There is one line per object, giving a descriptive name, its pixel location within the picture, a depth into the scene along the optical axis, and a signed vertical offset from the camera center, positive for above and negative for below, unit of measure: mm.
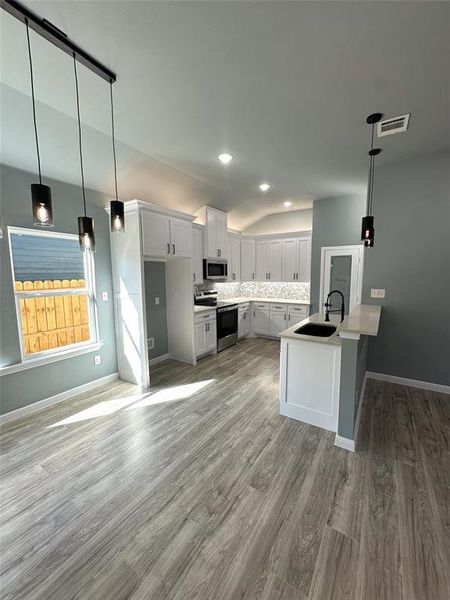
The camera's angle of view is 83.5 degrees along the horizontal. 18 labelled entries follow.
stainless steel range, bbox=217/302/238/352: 5066 -1072
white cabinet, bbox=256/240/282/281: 6027 +312
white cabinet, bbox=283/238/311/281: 5645 +319
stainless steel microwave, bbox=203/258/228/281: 5070 +94
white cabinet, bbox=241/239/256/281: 6281 +330
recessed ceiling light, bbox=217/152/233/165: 3127 +1463
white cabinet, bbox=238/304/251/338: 5773 -1089
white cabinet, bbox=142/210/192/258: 3467 +570
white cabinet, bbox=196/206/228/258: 4969 +869
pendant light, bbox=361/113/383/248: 2361 +966
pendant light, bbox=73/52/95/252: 1963 +326
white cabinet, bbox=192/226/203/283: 4676 +375
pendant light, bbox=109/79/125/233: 2064 +474
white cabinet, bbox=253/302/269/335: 5951 -1080
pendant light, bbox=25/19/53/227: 1550 +437
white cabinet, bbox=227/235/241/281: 5926 +382
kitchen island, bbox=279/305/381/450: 2244 -1014
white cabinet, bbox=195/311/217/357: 4508 -1107
